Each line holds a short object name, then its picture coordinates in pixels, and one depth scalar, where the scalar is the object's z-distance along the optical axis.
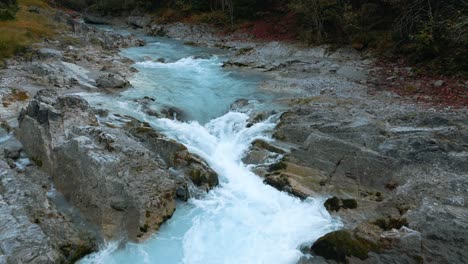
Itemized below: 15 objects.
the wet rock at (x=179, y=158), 12.15
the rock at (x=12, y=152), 11.47
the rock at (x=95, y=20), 55.32
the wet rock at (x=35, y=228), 8.03
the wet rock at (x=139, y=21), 49.09
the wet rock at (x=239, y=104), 18.14
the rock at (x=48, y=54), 23.47
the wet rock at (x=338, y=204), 10.61
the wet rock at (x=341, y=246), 8.38
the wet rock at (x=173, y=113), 17.12
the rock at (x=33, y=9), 38.16
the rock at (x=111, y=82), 20.17
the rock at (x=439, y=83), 17.66
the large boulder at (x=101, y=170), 9.93
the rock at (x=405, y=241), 8.25
